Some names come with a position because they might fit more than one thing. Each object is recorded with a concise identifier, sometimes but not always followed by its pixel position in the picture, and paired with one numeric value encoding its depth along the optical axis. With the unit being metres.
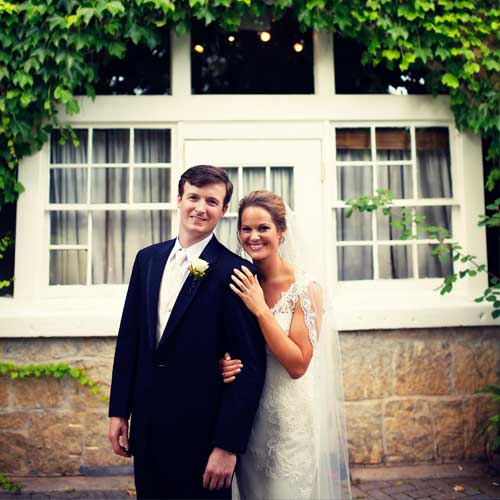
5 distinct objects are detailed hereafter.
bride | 2.42
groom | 2.09
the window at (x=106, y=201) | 4.42
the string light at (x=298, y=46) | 4.80
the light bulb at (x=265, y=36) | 4.76
